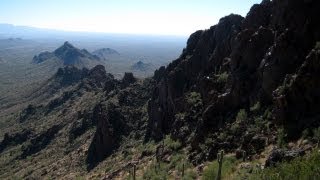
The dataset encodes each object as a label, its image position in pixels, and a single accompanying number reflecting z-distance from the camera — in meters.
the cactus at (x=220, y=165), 13.36
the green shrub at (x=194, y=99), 22.64
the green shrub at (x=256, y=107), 16.30
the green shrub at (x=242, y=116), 16.56
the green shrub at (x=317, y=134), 12.30
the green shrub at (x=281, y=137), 13.36
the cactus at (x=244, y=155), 14.53
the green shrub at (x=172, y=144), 20.61
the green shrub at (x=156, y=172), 17.88
